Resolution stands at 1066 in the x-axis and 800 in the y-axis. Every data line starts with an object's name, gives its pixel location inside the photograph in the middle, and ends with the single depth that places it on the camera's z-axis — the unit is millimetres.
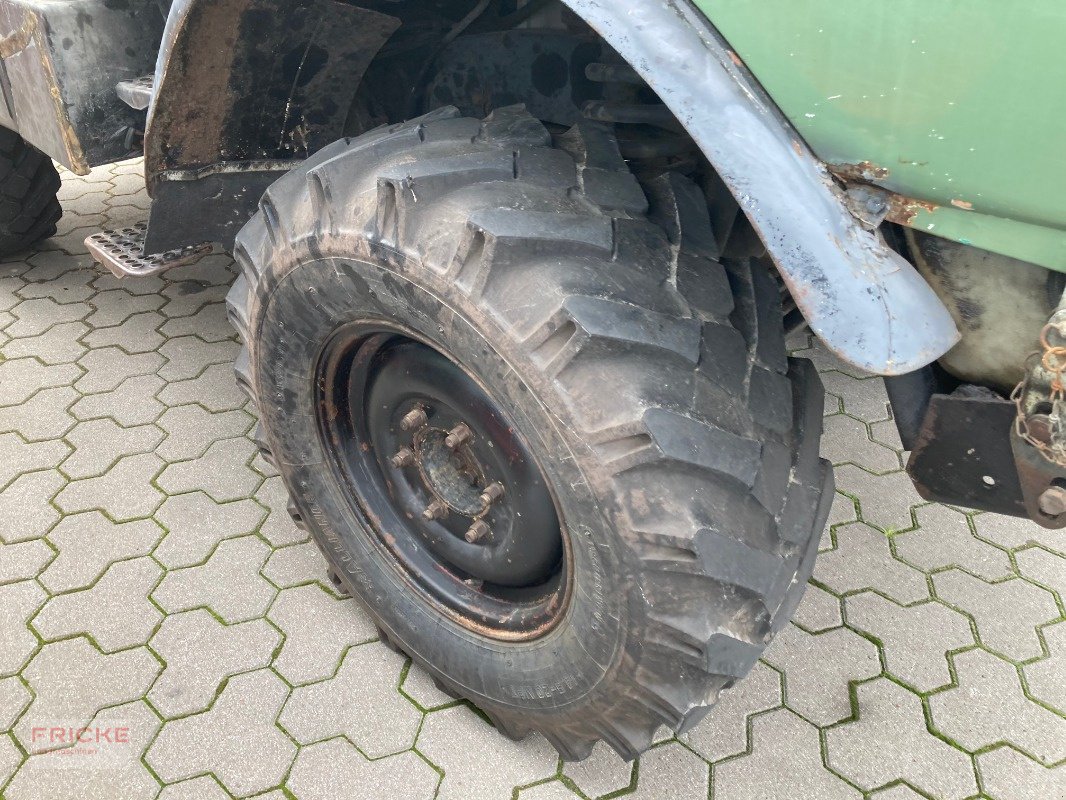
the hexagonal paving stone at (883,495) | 2572
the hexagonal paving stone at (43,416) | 2904
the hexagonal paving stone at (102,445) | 2748
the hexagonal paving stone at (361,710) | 1965
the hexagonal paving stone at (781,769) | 1860
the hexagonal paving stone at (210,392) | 3033
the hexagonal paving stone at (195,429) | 2820
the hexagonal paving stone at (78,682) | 2000
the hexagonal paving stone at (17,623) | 2137
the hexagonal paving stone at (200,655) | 2049
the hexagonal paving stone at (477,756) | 1868
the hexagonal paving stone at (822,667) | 2045
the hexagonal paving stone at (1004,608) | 2195
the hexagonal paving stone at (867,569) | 2359
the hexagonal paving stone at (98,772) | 1847
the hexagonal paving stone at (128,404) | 2971
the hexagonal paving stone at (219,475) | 2664
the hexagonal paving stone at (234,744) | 1887
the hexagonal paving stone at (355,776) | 1854
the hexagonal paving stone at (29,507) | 2508
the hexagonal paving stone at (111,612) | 2201
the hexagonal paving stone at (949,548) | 2424
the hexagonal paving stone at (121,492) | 2588
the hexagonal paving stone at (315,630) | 2129
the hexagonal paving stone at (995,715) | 1955
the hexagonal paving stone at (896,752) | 1881
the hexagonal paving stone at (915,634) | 2125
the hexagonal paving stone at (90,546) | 2359
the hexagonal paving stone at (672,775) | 1858
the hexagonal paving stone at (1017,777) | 1852
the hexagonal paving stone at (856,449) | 2783
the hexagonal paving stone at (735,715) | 1947
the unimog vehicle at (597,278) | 1095
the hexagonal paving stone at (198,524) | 2438
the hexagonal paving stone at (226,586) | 2281
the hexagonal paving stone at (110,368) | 3131
